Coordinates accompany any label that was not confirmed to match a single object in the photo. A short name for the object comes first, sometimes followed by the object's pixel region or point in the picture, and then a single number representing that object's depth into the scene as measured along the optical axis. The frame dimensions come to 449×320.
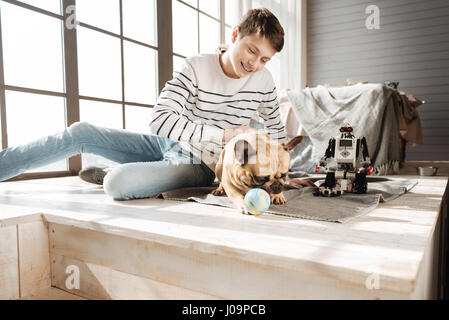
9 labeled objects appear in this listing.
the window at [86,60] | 1.96
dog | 1.01
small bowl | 2.31
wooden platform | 0.62
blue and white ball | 0.99
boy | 1.22
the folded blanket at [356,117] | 2.36
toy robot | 1.38
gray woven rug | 1.00
